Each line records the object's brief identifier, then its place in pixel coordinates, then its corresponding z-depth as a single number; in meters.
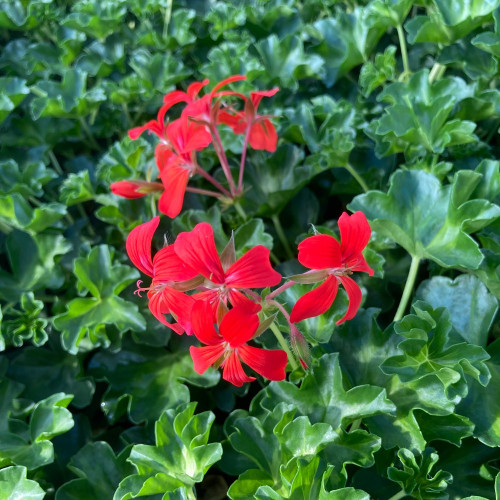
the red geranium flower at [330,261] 0.23
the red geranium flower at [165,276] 0.23
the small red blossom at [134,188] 0.32
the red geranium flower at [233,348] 0.22
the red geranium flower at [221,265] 0.22
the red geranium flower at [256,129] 0.34
